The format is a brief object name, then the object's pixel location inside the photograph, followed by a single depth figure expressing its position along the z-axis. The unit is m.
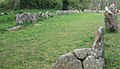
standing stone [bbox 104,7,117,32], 7.33
